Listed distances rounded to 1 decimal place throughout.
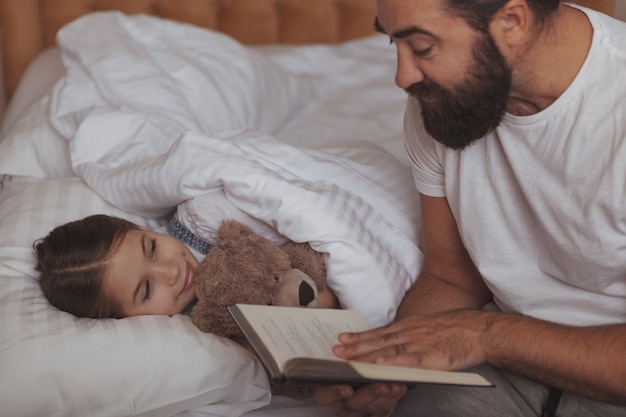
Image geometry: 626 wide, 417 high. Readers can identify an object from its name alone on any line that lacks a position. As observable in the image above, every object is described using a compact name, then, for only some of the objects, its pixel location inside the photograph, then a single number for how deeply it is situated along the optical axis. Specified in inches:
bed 49.9
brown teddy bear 51.1
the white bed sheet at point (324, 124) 61.4
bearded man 45.3
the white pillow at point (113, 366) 48.4
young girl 53.7
